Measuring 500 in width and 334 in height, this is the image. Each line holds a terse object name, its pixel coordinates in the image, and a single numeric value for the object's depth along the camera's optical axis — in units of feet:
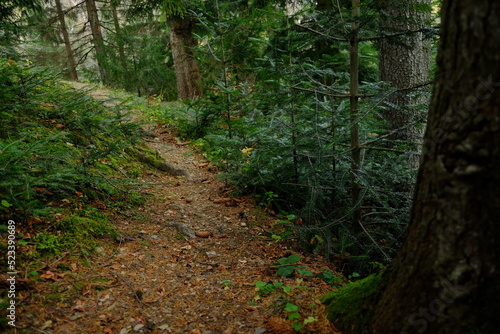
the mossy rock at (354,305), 6.38
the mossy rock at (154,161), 19.06
